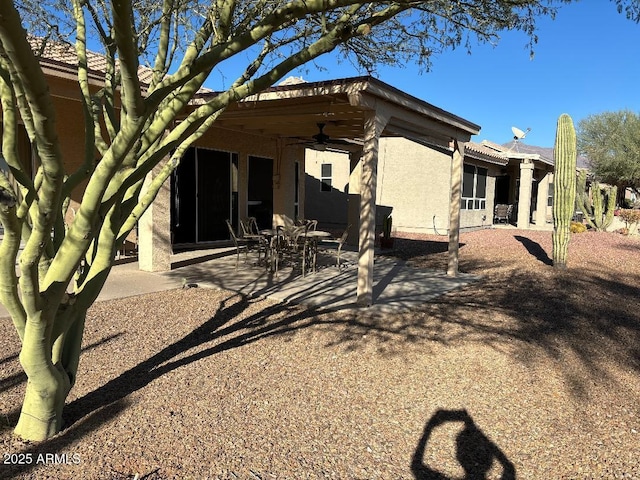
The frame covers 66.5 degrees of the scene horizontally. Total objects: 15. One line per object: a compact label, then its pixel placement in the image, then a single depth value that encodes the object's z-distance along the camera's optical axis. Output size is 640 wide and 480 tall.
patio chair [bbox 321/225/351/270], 13.59
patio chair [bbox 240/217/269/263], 9.46
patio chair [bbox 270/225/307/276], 9.03
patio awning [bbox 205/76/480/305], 6.69
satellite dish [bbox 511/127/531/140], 24.08
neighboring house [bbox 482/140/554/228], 22.09
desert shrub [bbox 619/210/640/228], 18.67
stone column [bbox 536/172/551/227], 24.95
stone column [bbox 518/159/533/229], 22.09
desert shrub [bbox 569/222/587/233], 17.70
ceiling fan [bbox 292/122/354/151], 10.02
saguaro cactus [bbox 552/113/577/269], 10.02
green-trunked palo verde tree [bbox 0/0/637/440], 2.32
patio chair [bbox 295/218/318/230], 9.85
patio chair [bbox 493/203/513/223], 24.00
